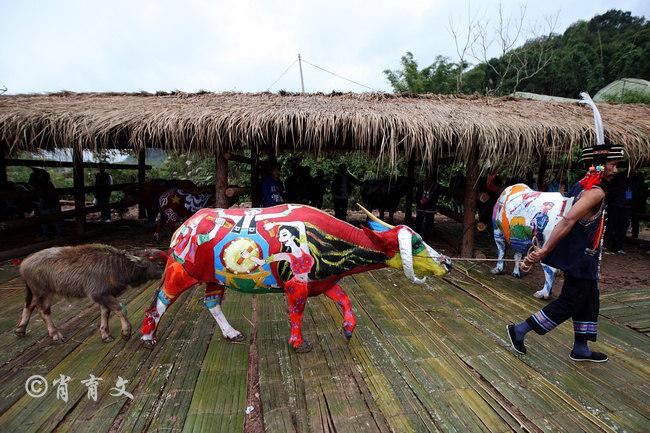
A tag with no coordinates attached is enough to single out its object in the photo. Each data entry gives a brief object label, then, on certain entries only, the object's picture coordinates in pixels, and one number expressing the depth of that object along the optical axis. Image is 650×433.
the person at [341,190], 8.02
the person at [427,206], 7.25
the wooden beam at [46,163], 7.42
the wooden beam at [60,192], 5.84
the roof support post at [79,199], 6.84
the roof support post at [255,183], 7.59
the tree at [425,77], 18.17
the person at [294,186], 8.48
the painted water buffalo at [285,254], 2.58
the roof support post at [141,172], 9.10
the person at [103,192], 8.05
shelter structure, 5.10
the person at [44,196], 6.67
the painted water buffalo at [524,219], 3.95
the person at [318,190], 8.87
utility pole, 12.51
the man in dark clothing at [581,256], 2.33
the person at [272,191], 6.51
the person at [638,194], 6.98
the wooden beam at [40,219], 5.54
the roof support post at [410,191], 9.27
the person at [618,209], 6.09
